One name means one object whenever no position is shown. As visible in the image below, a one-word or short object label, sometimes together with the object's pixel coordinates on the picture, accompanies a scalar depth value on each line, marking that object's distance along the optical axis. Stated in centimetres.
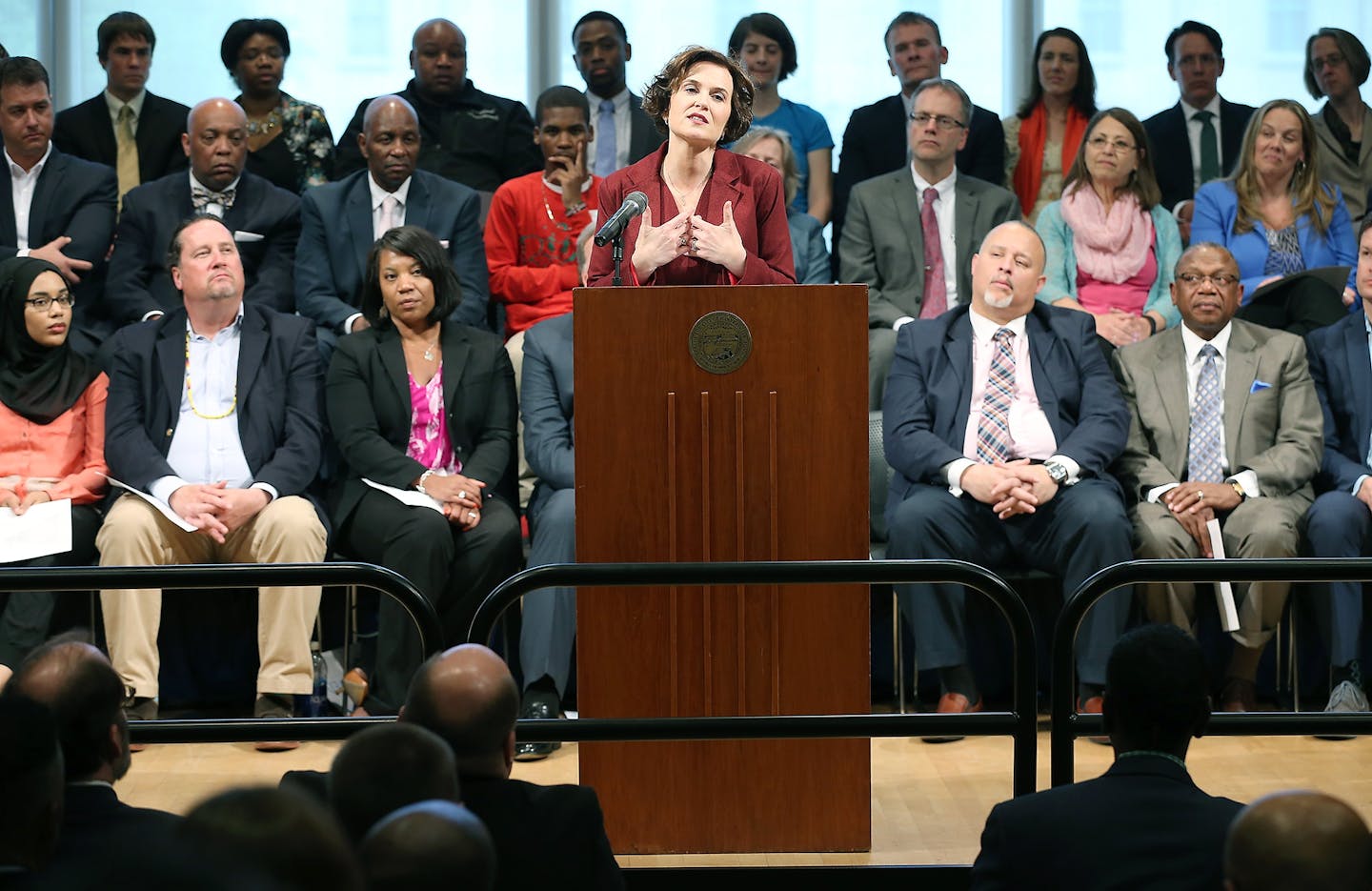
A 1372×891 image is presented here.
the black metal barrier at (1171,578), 583
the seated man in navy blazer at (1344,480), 984
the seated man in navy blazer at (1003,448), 962
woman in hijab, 1004
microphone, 666
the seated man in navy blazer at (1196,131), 1308
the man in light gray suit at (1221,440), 988
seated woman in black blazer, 977
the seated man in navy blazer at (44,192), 1167
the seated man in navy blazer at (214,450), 960
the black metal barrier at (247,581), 595
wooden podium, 659
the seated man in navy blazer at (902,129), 1263
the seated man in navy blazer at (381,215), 1155
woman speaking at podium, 695
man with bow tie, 1148
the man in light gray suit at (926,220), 1174
